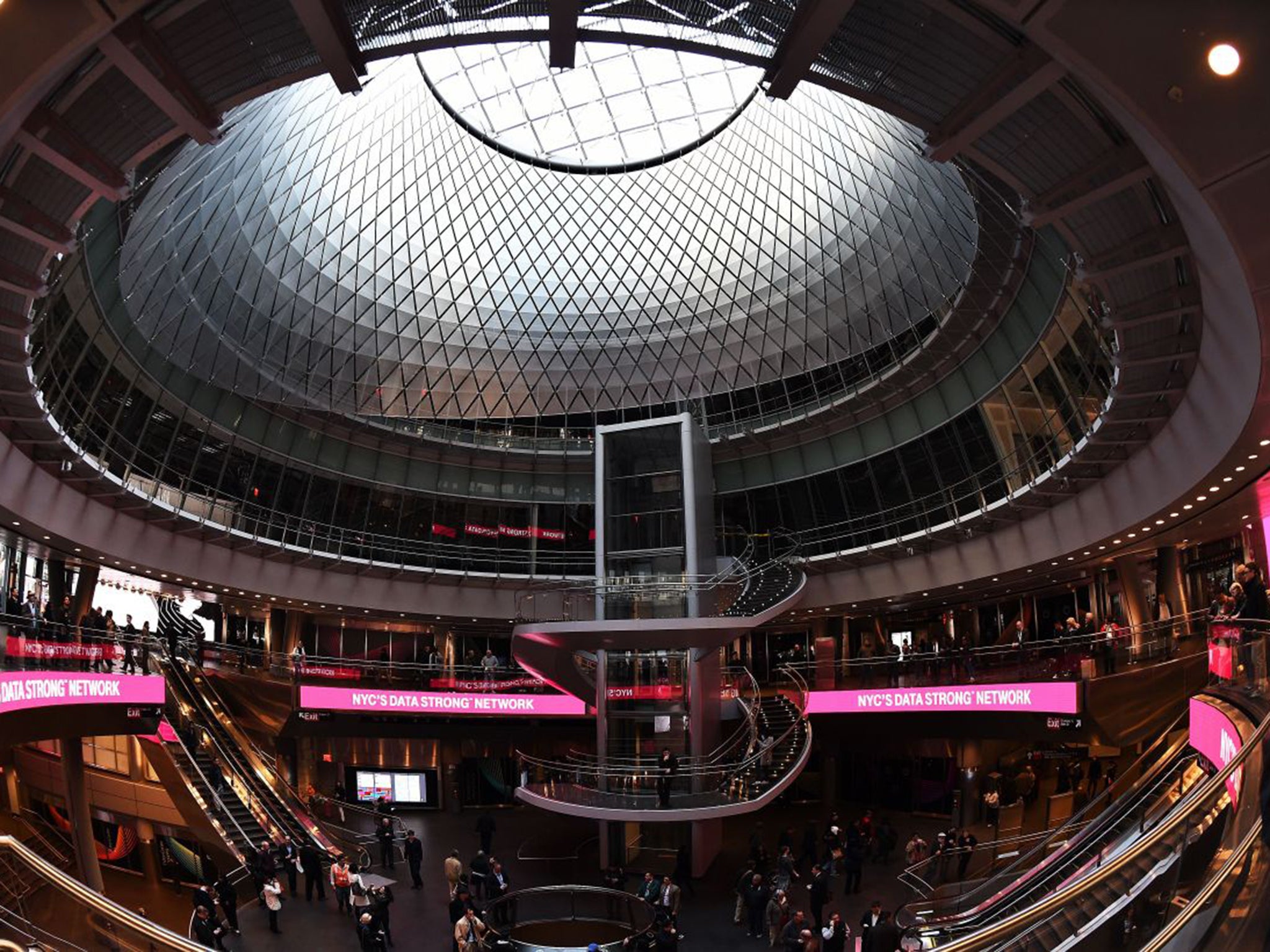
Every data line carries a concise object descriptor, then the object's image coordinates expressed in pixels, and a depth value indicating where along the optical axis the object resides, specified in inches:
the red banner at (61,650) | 892.6
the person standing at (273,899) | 942.4
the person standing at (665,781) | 1180.5
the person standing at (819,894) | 995.9
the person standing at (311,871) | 1061.8
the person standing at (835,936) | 856.3
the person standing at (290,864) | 1075.3
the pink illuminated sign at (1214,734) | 501.4
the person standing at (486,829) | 1321.4
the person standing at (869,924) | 727.7
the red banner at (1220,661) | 692.7
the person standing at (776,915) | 993.5
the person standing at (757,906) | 1029.2
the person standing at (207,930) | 819.4
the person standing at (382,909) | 878.4
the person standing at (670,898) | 994.5
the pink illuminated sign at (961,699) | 1117.7
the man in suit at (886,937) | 700.0
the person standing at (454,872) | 1020.5
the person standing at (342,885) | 1015.6
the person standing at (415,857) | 1183.6
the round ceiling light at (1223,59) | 353.4
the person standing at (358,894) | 948.0
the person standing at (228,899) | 920.9
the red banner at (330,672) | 1530.5
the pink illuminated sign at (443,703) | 1510.8
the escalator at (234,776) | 1190.3
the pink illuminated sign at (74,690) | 844.6
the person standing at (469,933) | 845.8
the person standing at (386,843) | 1277.1
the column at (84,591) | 1505.9
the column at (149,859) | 1579.7
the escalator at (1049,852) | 687.7
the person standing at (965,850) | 1016.2
